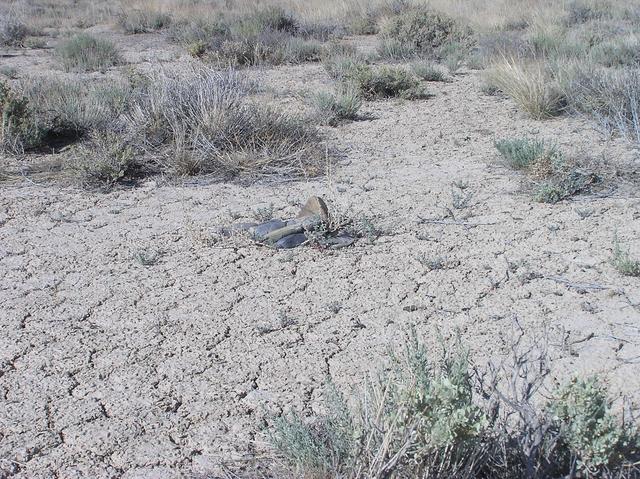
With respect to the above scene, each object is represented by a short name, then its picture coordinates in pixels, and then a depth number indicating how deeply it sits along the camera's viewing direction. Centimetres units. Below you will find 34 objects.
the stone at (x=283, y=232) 517
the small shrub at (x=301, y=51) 1316
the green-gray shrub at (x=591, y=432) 235
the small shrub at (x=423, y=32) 1409
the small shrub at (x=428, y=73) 1111
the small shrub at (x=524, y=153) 641
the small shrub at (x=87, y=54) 1255
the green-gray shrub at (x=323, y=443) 262
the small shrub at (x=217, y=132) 682
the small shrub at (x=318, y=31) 1636
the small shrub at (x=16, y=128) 729
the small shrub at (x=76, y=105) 780
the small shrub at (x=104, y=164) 649
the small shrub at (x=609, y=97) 736
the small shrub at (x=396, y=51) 1352
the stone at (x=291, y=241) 514
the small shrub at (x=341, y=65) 1051
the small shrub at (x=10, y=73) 1186
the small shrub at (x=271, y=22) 1584
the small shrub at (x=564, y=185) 579
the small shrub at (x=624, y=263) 452
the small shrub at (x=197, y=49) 1380
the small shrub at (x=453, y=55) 1194
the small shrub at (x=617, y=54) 1092
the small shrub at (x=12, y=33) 1552
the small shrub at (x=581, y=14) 1700
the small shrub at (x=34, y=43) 1546
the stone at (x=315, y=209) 532
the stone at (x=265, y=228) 521
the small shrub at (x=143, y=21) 1795
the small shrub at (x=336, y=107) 857
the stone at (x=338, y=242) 515
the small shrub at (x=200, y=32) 1503
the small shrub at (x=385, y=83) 984
